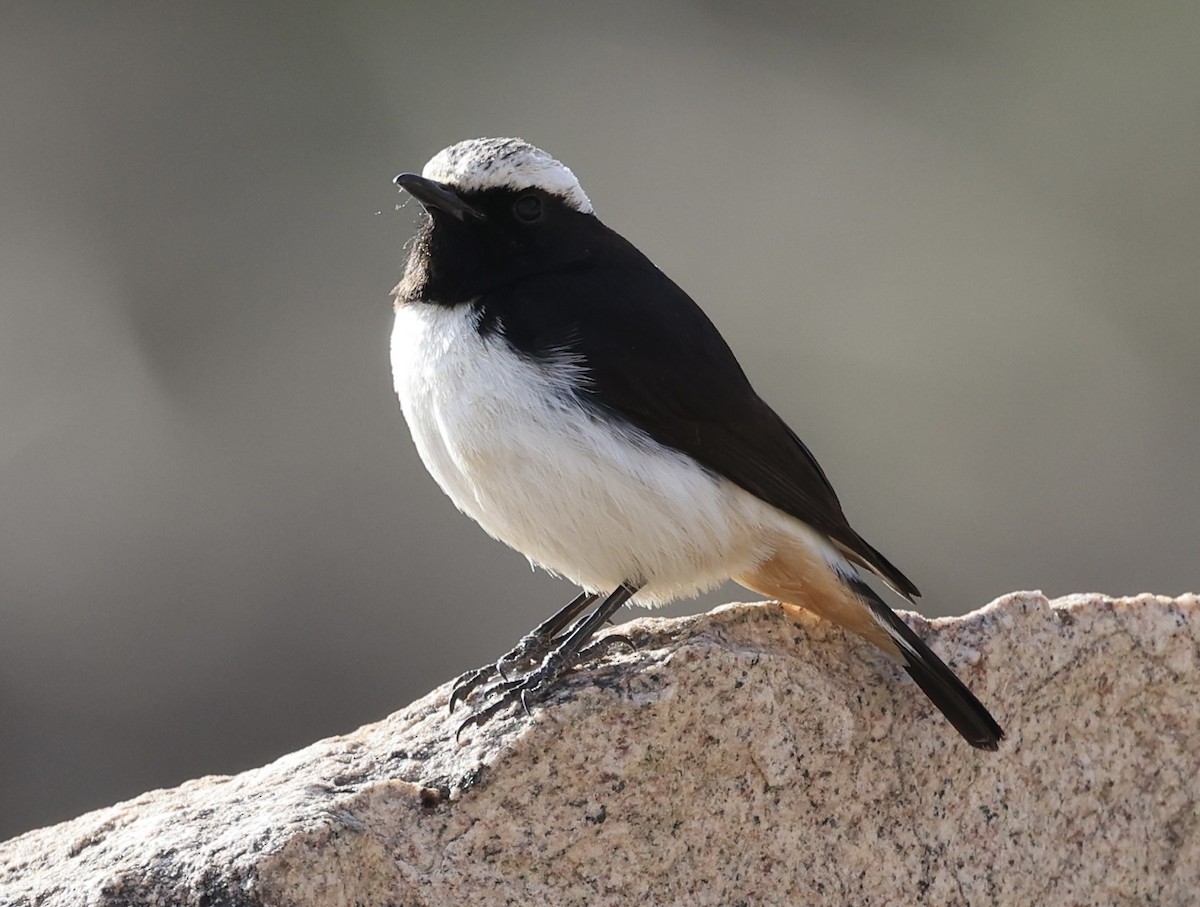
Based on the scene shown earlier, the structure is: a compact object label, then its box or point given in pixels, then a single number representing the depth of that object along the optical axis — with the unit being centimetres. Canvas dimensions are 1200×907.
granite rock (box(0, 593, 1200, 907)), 737
